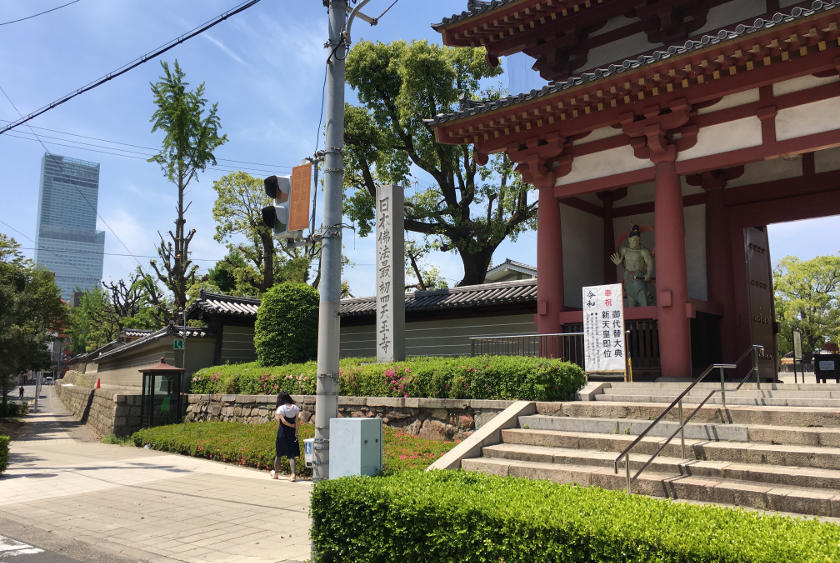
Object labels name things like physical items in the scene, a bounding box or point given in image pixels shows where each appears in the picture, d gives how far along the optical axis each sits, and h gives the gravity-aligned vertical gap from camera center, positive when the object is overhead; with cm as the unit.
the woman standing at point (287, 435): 1151 -140
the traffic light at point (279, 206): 657 +173
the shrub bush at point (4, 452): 1225 -184
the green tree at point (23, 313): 2275 +225
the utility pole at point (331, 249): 598 +118
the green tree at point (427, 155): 2228 +803
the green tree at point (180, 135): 2605 +1008
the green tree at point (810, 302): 4066 +422
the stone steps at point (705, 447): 606 -106
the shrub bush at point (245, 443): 1005 -181
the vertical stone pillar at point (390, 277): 1414 +207
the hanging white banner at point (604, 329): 1077 +61
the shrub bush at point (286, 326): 1794 +111
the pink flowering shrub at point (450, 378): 1023 -32
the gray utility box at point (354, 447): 575 -82
